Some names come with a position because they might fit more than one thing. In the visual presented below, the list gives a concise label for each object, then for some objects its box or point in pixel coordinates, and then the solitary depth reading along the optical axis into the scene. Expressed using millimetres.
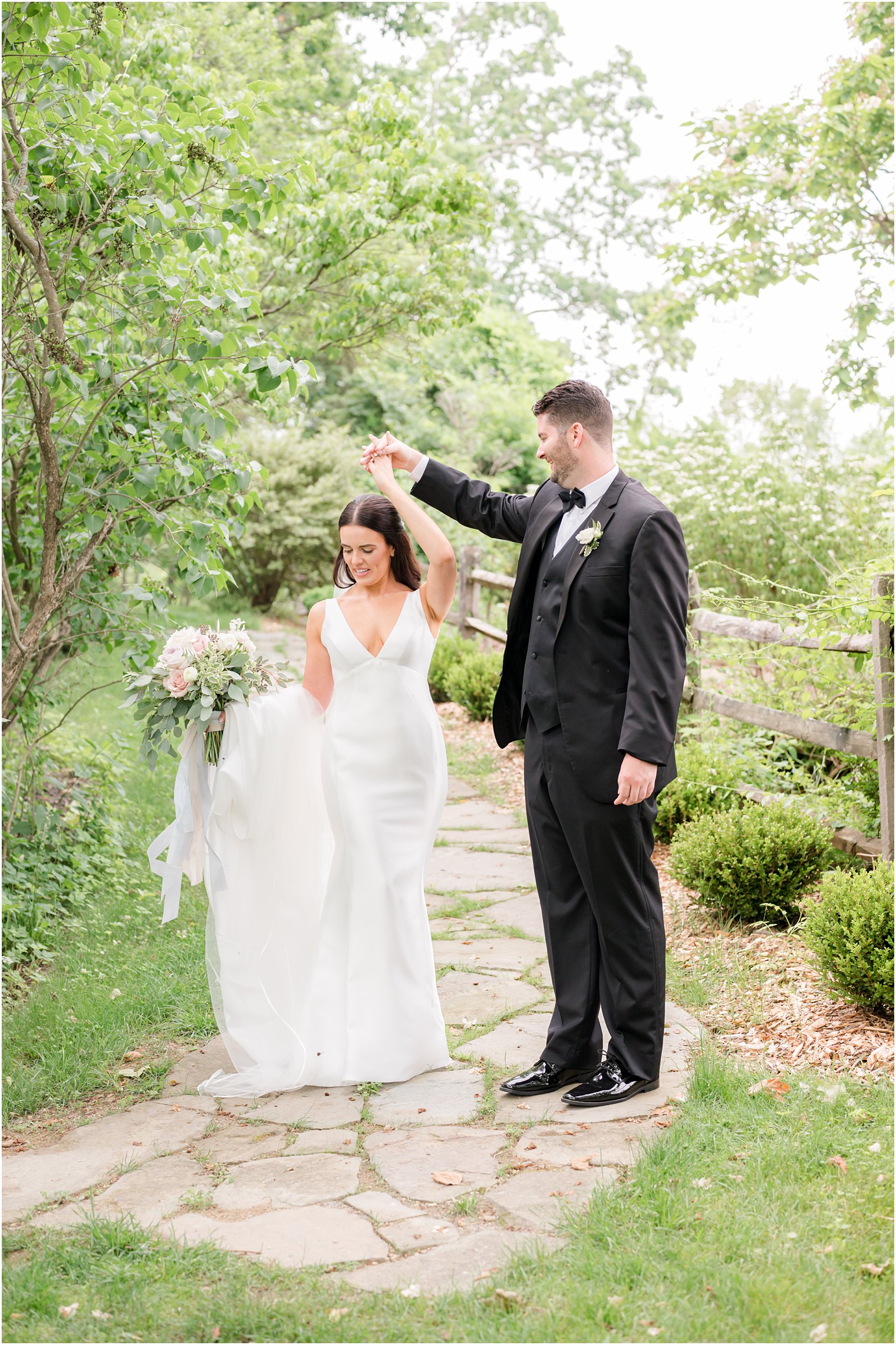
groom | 3494
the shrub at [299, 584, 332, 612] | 15794
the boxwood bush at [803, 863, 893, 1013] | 3945
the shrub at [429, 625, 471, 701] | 11156
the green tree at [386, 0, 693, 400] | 24094
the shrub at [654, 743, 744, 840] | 6160
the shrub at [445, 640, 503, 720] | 10023
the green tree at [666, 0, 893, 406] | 7855
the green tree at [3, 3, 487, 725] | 4203
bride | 3957
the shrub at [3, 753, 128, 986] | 5426
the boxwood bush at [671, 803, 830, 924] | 5145
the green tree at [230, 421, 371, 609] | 16828
